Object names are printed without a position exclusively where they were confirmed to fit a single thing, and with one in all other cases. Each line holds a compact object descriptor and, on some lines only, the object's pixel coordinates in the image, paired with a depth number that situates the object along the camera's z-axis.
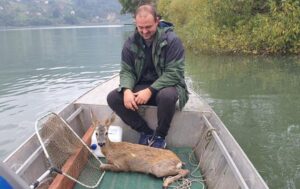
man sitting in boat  4.38
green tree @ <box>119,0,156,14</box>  50.75
